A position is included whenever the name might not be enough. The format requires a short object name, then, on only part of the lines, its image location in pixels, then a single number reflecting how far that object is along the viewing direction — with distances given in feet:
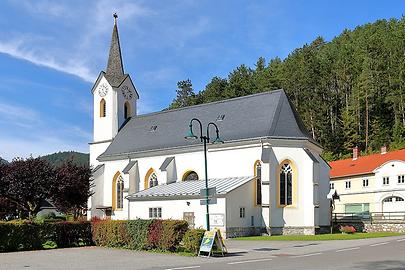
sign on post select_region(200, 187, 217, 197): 78.12
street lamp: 77.97
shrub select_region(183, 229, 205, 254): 70.90
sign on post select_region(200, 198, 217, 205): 78.54
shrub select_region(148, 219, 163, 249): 76.07
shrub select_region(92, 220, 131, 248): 82.99
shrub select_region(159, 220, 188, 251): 73.87
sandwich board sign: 68.23
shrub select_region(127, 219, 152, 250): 78.74
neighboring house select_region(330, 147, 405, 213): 179.63
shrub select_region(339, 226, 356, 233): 124.57
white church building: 118.93
